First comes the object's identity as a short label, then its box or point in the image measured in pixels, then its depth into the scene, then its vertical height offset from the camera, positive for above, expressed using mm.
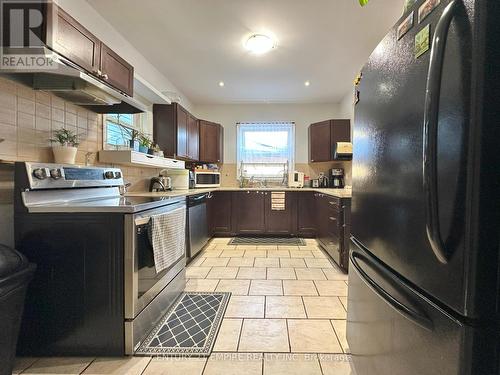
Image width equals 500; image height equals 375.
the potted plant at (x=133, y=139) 2791 +413
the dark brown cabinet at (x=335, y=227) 2938 -547
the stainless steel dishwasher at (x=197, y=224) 3230 -596
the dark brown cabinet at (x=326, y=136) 4629 +787
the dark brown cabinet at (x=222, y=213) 4734 -590
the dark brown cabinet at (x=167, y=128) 3840 +722
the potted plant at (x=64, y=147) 1951 +212
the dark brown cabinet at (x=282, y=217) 4727 -636
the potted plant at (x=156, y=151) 3319 +334
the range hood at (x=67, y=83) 1556 +595
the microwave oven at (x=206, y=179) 4487 +2
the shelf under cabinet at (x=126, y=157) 2520 +196
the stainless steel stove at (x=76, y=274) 1506 -545
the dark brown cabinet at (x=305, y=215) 4691 -590
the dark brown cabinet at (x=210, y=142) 4848 +689
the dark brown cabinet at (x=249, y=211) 4746 -551
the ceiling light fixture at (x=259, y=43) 2838 +1483
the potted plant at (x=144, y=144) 2979 +393
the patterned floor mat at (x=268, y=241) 4359 -1011
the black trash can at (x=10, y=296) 1161 -539
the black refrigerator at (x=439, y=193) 601 -24
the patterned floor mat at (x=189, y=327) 1629 -1026
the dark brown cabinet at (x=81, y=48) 1608 +897
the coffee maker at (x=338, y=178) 4914 +66
